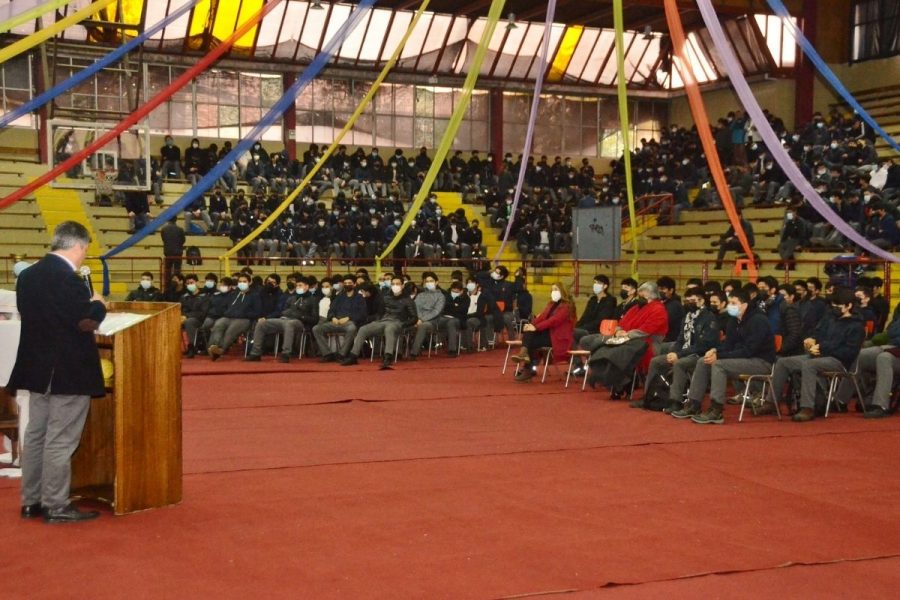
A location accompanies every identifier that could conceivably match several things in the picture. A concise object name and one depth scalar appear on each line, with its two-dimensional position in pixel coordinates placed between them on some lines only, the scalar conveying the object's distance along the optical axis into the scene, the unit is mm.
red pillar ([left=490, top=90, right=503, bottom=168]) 30969
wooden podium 5664
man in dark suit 5406
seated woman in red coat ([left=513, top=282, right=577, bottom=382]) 12031
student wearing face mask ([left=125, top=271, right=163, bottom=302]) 15757
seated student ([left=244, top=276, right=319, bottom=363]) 14718
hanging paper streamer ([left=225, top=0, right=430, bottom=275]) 11880
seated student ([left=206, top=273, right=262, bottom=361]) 14945
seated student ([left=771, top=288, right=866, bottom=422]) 9383
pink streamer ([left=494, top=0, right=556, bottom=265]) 10670
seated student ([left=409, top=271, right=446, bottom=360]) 15188
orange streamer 9734
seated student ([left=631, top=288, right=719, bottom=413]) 9703
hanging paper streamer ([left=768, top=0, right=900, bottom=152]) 9688
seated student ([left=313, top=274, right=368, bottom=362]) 14570
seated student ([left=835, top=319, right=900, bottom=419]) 9492
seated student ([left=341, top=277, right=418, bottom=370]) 14094
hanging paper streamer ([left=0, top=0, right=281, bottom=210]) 9828
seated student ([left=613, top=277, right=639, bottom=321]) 11703
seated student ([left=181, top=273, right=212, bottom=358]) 15461
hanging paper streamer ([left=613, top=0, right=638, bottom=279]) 10540
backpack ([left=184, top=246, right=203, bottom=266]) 18064
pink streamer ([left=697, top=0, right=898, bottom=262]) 9156
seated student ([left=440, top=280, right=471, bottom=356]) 15461
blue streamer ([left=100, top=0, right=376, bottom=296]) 10086
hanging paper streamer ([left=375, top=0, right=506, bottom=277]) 10024
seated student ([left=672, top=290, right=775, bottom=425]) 9273
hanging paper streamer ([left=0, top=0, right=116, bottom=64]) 7996
